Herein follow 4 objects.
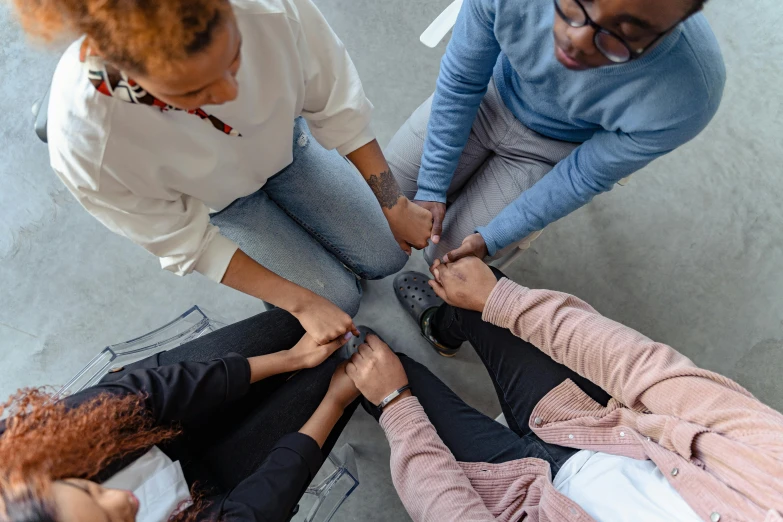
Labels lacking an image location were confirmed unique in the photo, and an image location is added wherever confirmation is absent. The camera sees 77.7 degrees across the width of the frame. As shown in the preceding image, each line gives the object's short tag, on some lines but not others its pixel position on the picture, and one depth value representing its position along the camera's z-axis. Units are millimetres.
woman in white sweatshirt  517
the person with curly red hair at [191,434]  665
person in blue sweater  696
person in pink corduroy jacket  735
